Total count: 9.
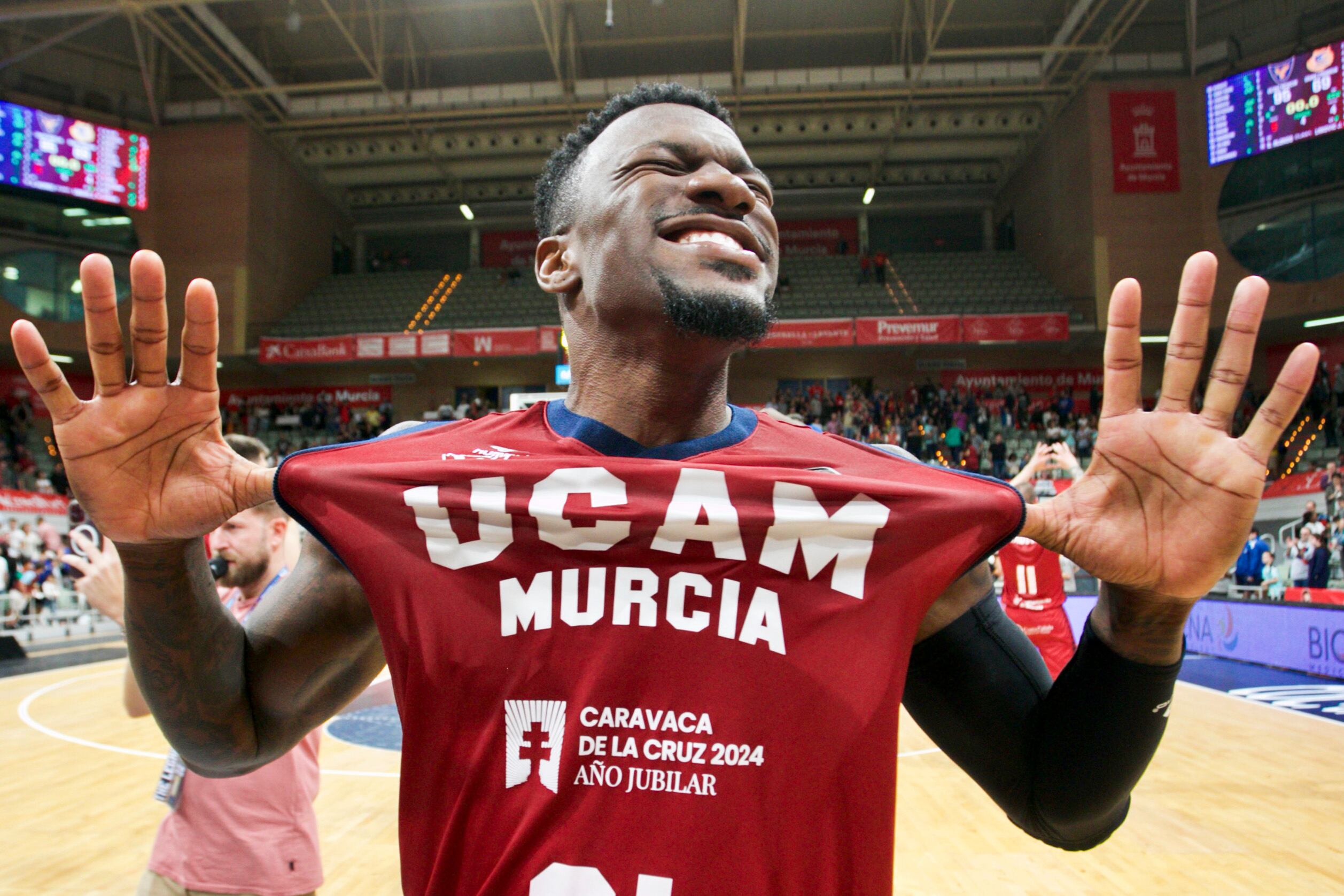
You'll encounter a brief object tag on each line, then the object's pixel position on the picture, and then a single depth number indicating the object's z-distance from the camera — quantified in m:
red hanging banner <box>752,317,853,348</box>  22.09
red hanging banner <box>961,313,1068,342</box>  21.47
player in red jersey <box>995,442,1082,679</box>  6.34
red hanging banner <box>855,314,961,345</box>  21.78
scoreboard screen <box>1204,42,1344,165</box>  19.09
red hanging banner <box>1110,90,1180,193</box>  21.77
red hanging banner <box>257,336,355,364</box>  23.06
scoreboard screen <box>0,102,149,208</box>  21.06
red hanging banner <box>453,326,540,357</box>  22.38
